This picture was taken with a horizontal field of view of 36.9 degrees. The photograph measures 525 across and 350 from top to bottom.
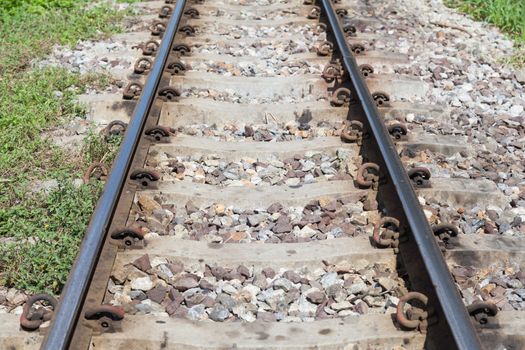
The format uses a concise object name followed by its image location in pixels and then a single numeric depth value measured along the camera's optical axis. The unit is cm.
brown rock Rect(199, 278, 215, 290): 352
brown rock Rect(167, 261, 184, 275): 361
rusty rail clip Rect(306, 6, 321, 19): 733
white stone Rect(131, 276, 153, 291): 352
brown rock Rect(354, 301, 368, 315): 338
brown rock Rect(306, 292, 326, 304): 343
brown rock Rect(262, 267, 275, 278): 359
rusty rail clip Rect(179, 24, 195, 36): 683
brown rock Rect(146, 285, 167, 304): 344
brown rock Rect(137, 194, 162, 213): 411
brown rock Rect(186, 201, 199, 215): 413
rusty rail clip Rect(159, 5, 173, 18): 736
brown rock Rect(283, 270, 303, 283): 356
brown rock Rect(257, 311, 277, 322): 331
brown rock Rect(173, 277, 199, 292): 351
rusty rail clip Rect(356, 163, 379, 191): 425
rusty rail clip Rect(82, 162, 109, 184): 427
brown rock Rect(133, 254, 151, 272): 361
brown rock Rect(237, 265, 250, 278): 359
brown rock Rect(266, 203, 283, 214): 413
